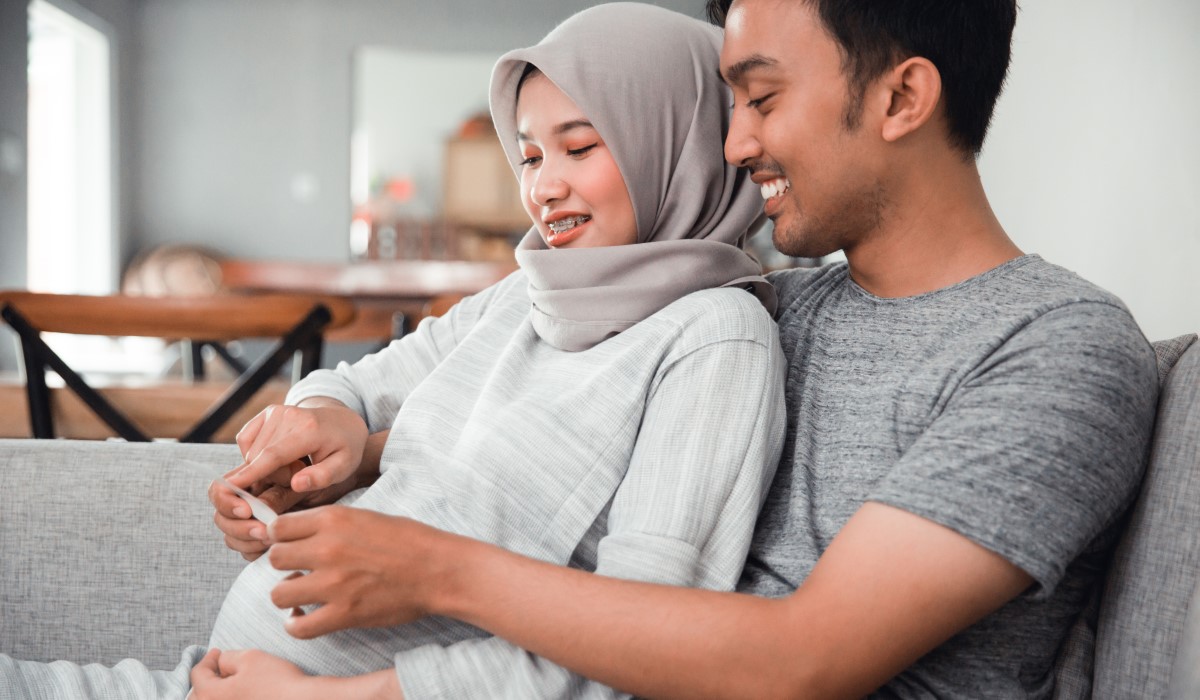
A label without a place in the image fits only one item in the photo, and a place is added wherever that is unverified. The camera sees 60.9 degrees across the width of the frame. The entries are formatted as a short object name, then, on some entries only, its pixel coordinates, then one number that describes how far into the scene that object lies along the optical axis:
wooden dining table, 3.84
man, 0.81
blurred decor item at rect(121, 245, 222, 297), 7.35
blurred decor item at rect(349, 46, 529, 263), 8.19
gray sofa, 1.34
